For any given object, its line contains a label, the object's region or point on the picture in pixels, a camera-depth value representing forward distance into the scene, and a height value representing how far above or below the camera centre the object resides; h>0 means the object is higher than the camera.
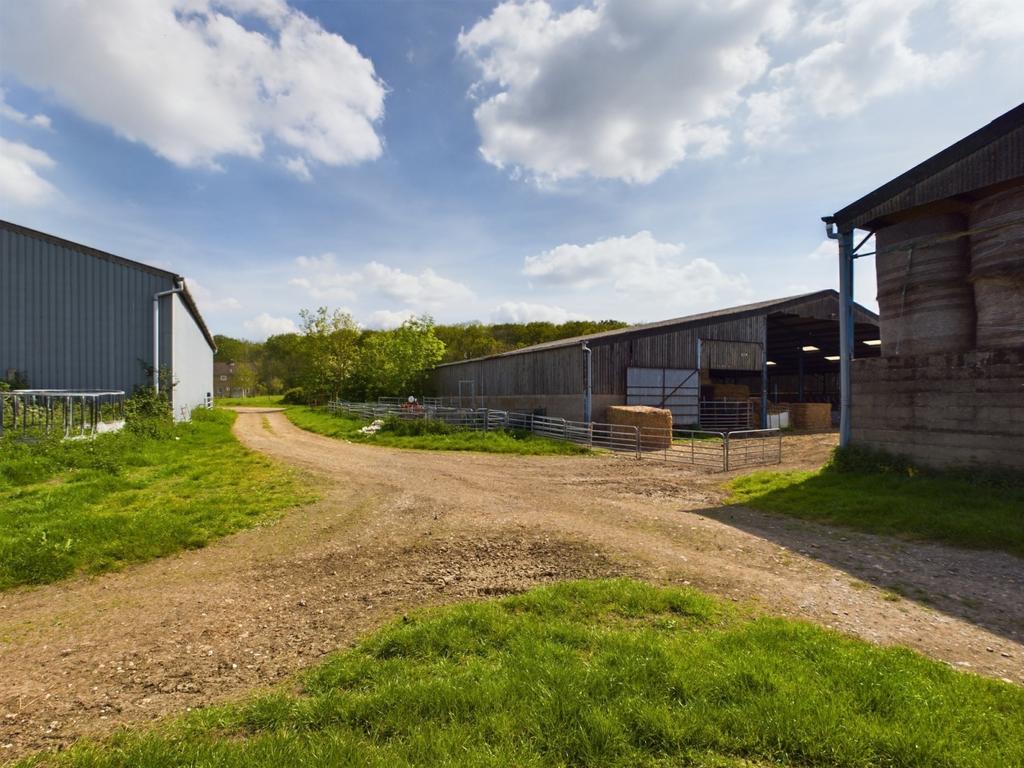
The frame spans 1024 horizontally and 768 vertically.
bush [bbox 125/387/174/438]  17.34 -1.04
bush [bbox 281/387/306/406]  58.39 -1.27
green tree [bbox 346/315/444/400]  45.16 +2.25
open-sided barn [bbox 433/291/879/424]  24.62 +1.36
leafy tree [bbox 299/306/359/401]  49.16 +3.57
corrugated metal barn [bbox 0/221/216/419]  18.70 +2.96
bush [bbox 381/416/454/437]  23.30 -2.03
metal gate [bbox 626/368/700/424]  25.12 -0.25
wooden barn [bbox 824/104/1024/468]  9.86 +1.76
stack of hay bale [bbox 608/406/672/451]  20.61 -1.69
